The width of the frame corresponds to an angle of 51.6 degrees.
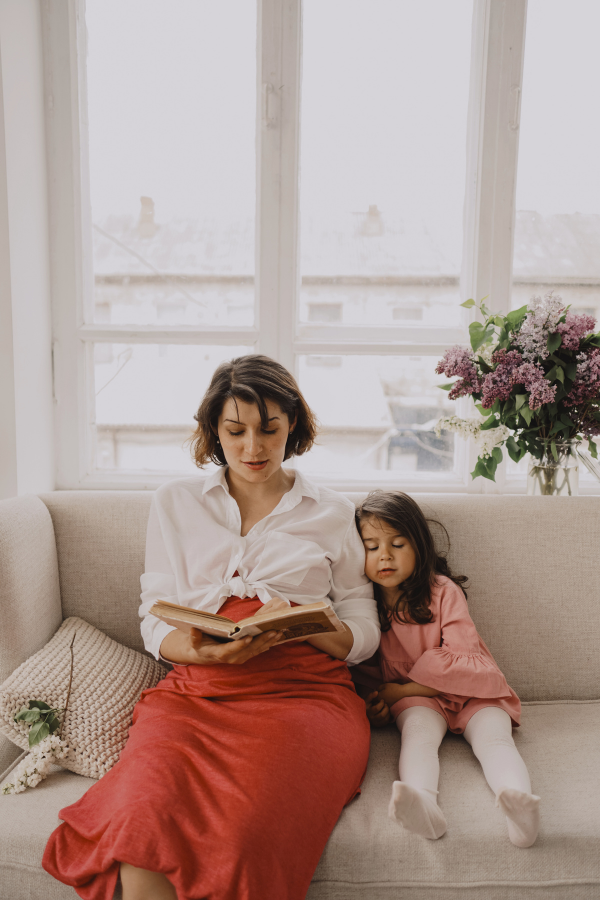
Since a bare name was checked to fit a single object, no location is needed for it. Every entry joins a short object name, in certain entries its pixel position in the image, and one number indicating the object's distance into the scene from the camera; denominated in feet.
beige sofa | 3.58
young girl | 4.22
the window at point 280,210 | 6.97
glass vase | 5.92
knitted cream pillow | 4.13
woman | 3.20
